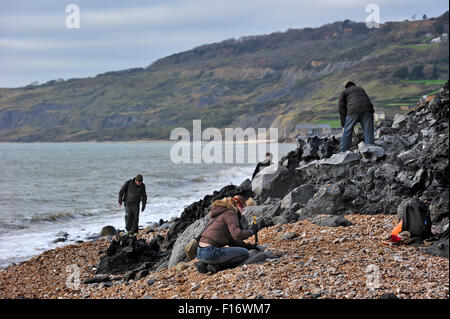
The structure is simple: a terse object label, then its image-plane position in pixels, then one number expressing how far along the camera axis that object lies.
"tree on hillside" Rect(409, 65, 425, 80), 197.62
